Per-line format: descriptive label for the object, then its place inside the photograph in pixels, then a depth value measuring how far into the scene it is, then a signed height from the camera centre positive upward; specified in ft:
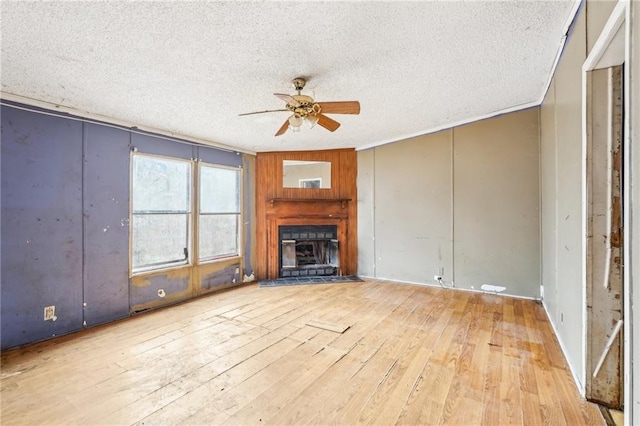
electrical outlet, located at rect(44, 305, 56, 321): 9.37 -3.38
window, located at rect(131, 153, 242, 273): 12.17 +0.01
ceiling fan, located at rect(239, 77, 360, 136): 8.09 +3.17
